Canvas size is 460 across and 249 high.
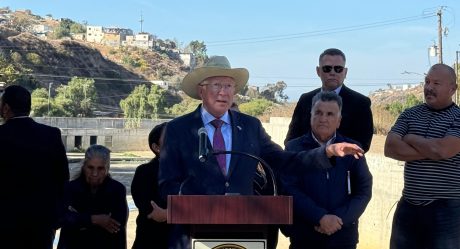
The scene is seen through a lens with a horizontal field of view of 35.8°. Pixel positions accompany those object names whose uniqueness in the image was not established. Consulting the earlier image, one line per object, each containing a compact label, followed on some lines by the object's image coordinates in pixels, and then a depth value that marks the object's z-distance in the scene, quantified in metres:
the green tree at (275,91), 147.62
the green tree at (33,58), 113.21
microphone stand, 3.09
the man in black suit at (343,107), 4.94
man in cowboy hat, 3.40
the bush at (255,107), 68.38
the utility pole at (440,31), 38.96
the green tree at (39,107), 72.44
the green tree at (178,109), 95.25
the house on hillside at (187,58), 179.95
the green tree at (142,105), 85.81
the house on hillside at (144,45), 191.52
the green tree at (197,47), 194.40
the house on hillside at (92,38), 195.15
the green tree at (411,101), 57.91
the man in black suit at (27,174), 4.64
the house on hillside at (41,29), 176.62
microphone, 3.06
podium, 2.75
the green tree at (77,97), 85.19
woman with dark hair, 4.85
